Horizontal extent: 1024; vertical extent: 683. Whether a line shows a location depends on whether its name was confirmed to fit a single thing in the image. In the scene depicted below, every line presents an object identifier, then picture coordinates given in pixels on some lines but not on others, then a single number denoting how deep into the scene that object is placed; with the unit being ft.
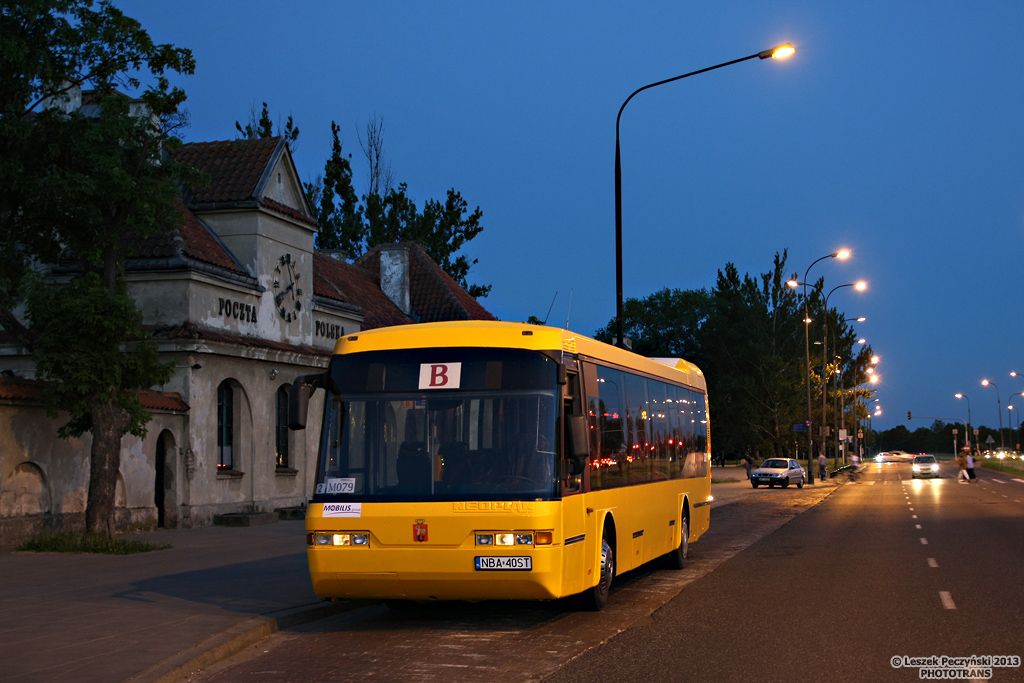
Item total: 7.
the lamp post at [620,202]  73.56
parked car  175.01
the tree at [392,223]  221.25
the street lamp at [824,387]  226.58
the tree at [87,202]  62.49
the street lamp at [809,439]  196.03
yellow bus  34.63
